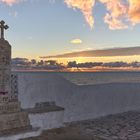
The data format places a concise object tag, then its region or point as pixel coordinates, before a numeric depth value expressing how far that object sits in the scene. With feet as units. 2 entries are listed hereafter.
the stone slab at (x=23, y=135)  18.00
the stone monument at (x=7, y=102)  19.27
